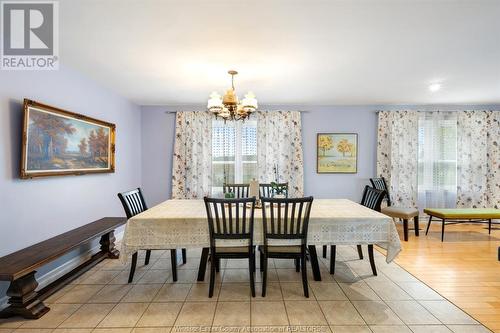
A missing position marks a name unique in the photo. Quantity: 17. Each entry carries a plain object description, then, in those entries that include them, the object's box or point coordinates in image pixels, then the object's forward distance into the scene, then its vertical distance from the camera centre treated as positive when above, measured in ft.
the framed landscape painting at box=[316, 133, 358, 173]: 16.60 +0.70
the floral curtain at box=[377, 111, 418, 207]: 16.34 +0.59
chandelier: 9.22 +2.11
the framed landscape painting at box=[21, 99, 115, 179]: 8.07 +0.73
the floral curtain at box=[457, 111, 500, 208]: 16.21 +0.42
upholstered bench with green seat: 13.26 -2.52
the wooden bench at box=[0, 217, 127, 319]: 6.48 -2.62
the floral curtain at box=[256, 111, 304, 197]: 16.29 +1.04
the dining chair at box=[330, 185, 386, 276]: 9.31 -1.51
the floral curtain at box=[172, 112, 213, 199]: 16.26 +0.83
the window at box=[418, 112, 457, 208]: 16.43 +0.41
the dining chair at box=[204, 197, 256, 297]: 7.58 -2.17
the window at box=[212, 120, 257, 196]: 16.47 +0.73
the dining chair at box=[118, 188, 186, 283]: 8.85 -1.60
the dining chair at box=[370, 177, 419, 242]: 13.50 -2.54
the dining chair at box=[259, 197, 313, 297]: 7.52 -2.19
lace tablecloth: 7.80 -2.03
